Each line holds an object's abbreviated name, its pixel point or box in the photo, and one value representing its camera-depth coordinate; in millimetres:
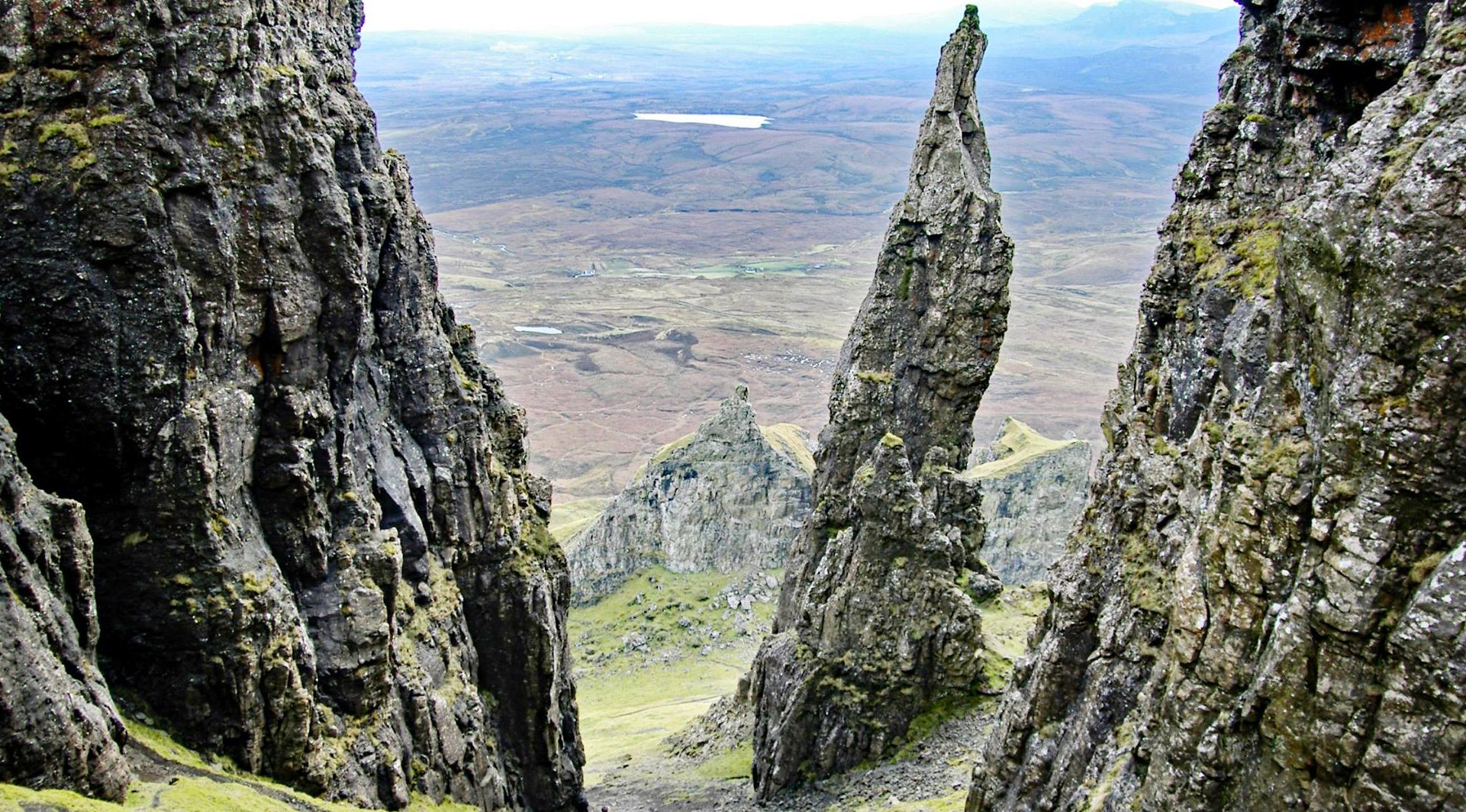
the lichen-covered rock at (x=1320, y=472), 16828
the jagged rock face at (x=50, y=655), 22438
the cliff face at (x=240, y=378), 27500
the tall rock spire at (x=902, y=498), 54562
